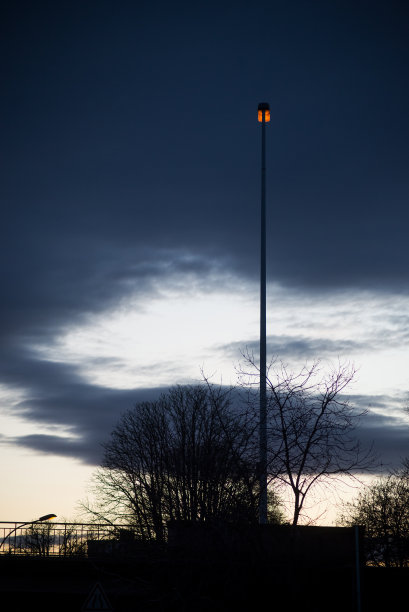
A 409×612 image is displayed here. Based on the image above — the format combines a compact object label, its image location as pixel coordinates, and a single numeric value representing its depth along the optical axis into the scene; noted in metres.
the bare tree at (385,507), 46.12
